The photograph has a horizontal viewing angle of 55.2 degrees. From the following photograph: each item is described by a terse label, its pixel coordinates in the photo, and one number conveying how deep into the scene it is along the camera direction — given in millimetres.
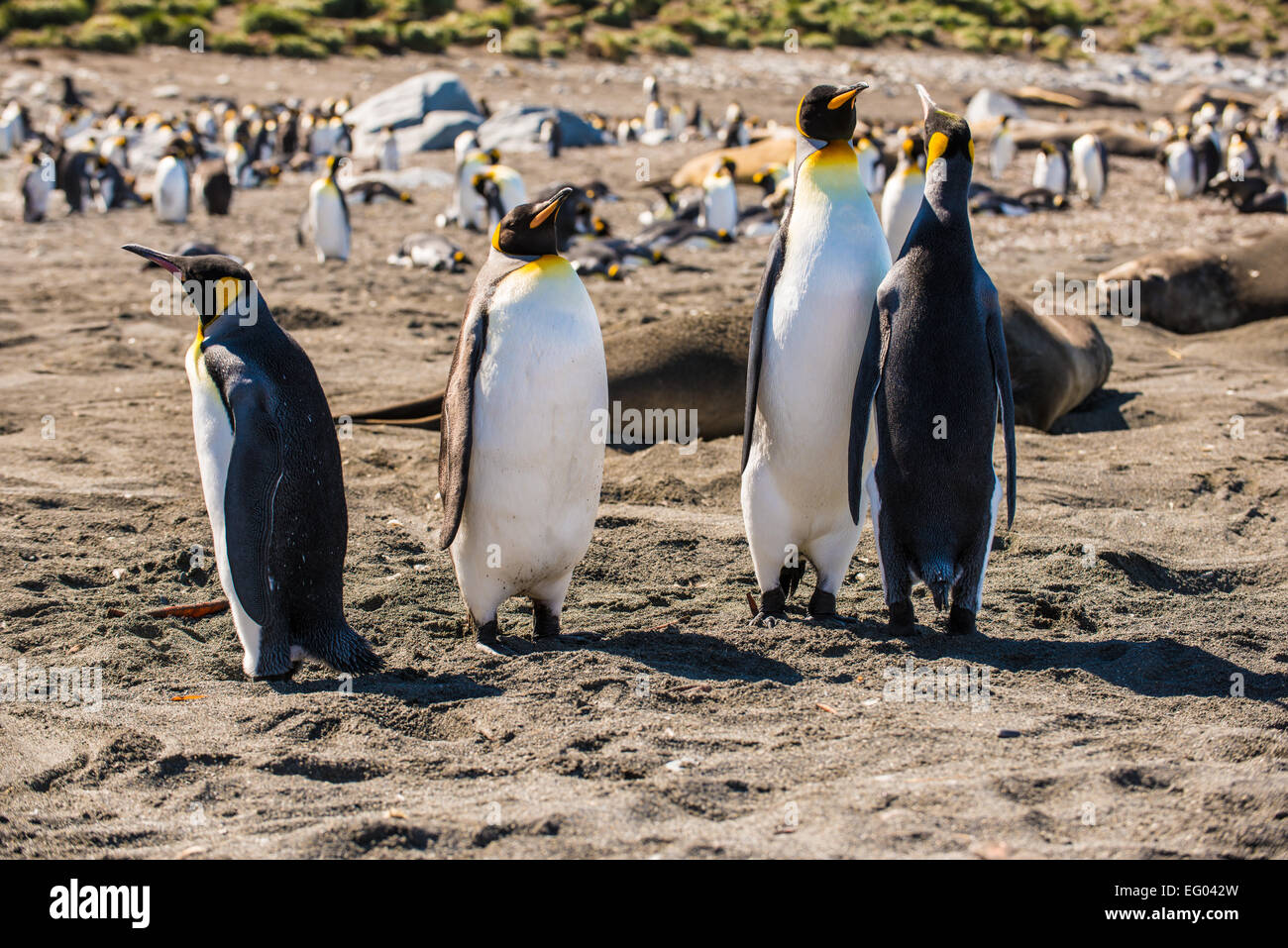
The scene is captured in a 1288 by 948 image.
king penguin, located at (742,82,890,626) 4410
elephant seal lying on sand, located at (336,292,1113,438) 6930
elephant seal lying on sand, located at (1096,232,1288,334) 9648
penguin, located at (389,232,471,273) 12595
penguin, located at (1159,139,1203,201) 18375
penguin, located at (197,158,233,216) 16812
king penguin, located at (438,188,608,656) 4188
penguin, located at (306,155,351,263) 13320
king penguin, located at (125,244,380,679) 3900
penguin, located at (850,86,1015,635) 4152
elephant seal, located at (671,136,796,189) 19484
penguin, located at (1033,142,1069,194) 19578
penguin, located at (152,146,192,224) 16734
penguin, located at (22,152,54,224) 16078
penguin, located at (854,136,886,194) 18131
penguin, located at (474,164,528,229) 14680
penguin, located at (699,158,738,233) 15438
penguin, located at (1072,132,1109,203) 18609
